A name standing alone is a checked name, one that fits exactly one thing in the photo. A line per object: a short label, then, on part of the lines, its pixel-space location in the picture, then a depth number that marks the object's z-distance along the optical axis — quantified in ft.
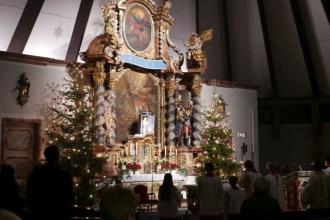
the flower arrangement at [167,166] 56.95
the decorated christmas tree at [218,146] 57.06
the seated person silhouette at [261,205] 18.35
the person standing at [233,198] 30.53
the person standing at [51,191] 18.61
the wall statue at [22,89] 48.88
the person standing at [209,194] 29.40
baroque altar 53.93
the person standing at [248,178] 33.50
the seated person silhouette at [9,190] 15.50
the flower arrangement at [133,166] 53.21
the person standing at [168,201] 28.76
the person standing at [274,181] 35.40
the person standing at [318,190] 27.61
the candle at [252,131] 73.46
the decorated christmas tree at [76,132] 41.09
